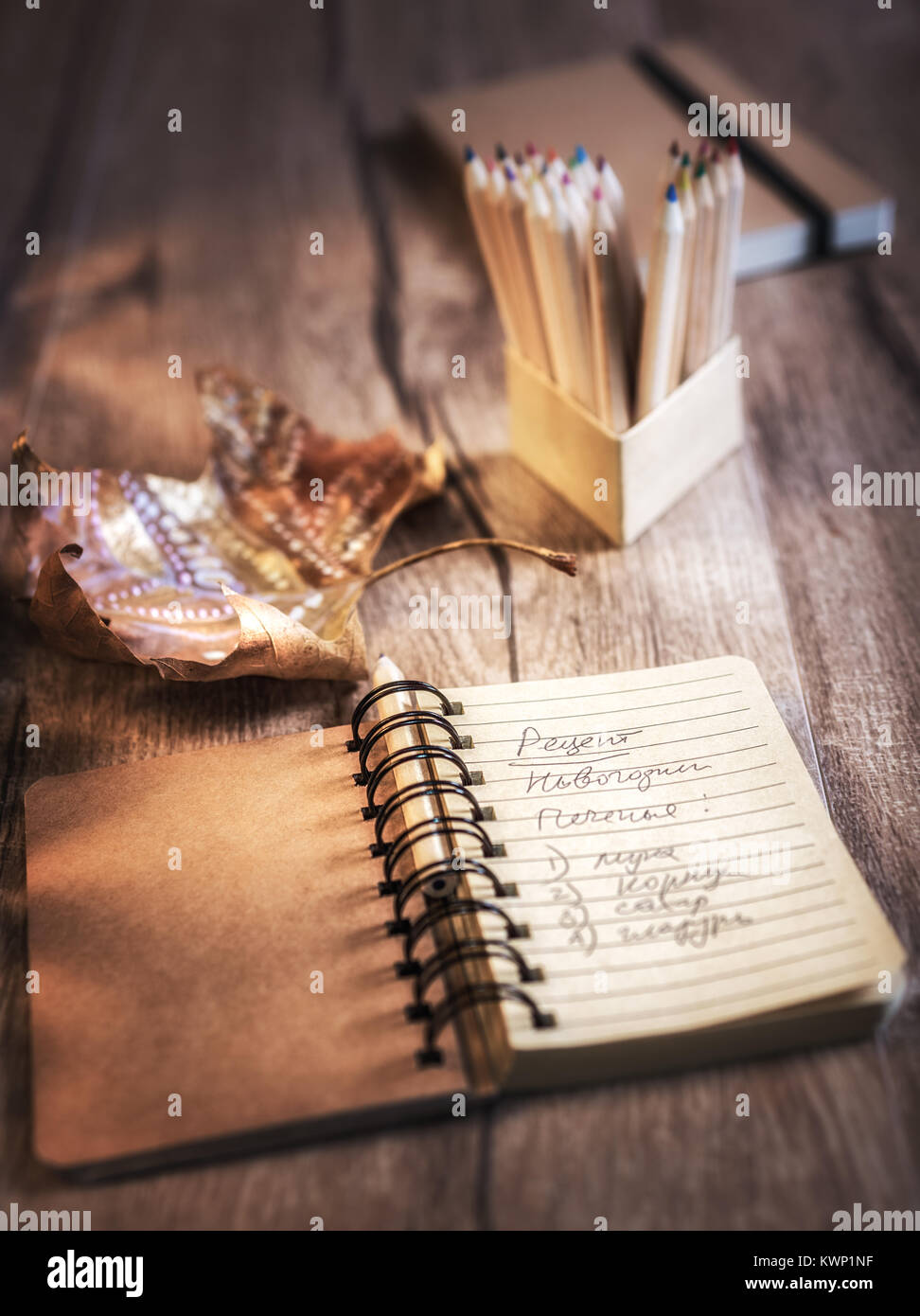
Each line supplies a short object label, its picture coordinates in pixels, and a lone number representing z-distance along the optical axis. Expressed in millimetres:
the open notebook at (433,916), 500
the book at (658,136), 1055
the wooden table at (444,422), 486
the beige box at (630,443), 770
